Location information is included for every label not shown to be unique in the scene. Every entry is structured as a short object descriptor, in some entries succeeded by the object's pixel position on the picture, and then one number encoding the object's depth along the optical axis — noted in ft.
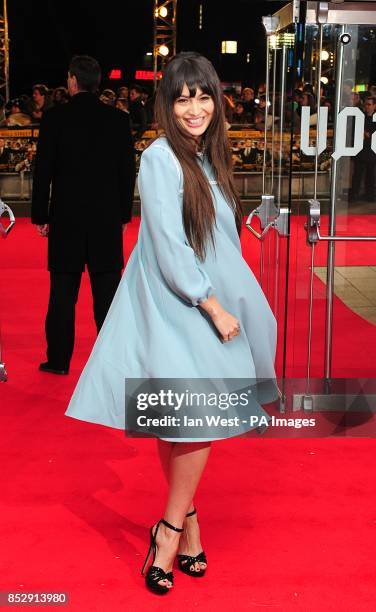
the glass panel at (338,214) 11.59
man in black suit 14.25
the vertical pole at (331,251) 11.66
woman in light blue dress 7.59
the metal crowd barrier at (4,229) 13.00
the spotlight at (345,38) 11.57
